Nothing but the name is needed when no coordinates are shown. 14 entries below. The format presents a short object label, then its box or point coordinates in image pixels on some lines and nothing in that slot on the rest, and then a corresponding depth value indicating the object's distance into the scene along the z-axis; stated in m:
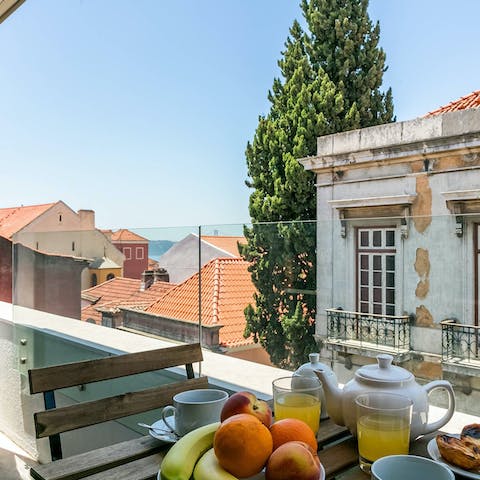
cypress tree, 8.66
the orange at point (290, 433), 0.66
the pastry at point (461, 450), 0.67
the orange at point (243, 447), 0.61
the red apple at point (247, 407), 0.71
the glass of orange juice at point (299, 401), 0.81
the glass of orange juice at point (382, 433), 0.71
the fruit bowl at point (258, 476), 0.65
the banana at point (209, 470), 0.60
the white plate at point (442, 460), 0.66
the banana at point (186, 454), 0.62
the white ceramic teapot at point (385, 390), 0.78
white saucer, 0.82
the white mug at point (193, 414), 0.82
